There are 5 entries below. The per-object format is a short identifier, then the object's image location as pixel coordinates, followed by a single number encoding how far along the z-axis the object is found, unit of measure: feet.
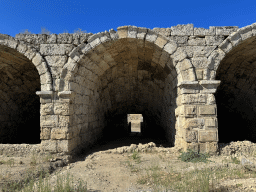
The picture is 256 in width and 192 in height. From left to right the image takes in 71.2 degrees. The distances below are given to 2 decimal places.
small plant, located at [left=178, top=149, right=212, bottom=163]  13.29
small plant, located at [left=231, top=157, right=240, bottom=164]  12.50
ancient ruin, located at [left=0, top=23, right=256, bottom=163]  14.56
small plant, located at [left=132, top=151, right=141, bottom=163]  13.77
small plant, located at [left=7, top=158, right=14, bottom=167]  12.95
